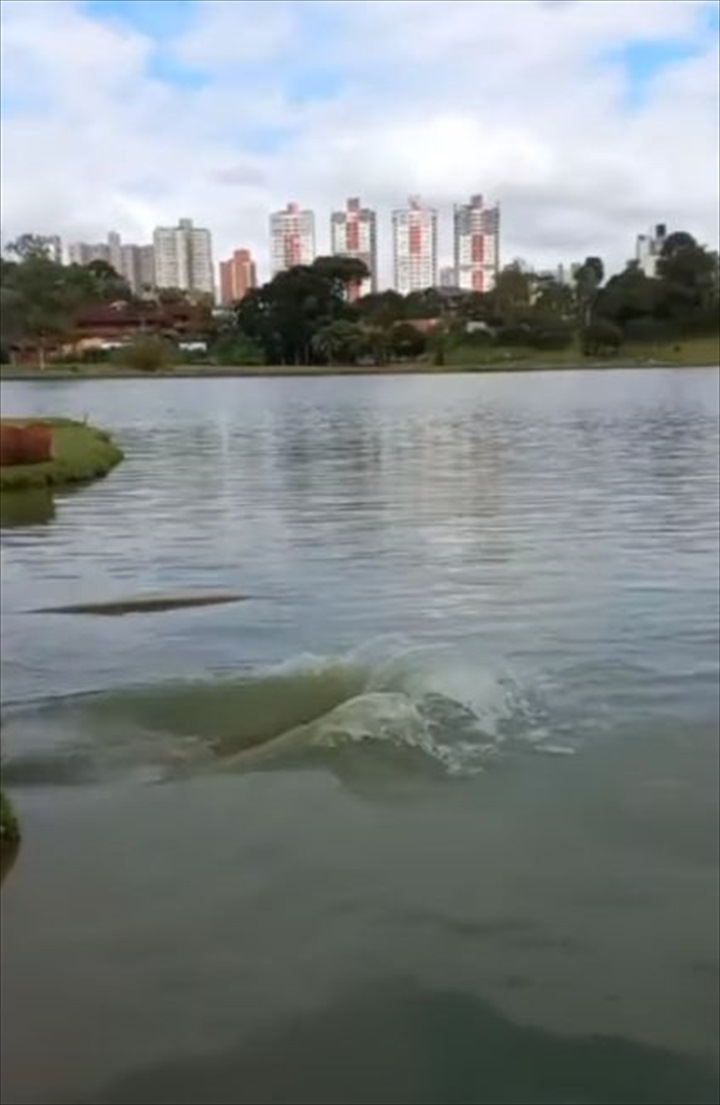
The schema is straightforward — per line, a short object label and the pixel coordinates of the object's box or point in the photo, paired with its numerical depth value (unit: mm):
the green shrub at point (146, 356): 113312
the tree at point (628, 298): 119375
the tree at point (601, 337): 120750
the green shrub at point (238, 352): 117125
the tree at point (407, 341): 116312
